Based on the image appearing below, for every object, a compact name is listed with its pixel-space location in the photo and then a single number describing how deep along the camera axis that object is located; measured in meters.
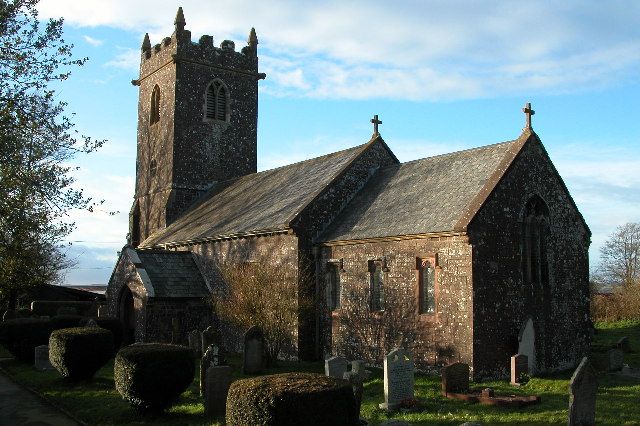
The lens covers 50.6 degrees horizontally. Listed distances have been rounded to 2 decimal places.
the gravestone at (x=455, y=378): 16.03
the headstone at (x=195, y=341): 22.66
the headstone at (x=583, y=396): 11.94
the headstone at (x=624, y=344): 25.62
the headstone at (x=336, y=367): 17.23
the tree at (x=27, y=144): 15.81
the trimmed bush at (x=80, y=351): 18.09
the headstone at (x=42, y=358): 22.11
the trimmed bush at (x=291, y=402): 9.36
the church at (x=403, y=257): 18.83
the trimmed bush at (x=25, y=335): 23.92
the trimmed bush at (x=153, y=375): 14.16
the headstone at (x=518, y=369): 17.55
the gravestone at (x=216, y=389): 14.11
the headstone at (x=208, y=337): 20.25
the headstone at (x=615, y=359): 20.48
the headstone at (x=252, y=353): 19.67
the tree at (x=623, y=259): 57.90
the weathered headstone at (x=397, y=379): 14.72
